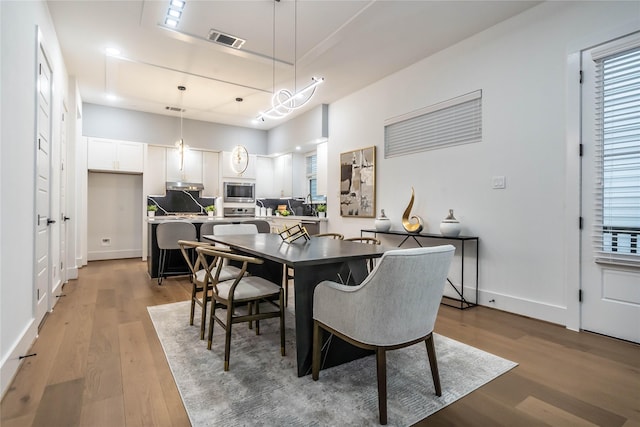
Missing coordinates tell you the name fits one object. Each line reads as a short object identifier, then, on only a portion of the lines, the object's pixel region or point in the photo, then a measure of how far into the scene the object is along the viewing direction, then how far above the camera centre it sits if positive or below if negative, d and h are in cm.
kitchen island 461 -66
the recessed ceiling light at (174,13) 304 +186
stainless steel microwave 715 +39
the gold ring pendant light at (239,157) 499 +81
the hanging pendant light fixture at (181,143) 520 +115
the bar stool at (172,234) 435 -33
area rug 156 -99
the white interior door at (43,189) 255 +16
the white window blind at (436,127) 353 +102
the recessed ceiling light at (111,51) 388 +191
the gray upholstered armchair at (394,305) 147 -46
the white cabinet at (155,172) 648 +76
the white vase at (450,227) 346 -17
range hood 659 +49
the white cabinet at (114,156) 595 +101
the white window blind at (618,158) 245 +42
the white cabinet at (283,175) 723 +80
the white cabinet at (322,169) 600 +77
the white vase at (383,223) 429 -17
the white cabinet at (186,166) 673 +91
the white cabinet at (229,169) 715 +90
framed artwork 481 +43
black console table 339 -48
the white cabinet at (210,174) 715 +79
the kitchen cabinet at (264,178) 761 +76
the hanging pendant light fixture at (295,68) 312 +187
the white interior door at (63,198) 398 +14
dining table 190 -40
